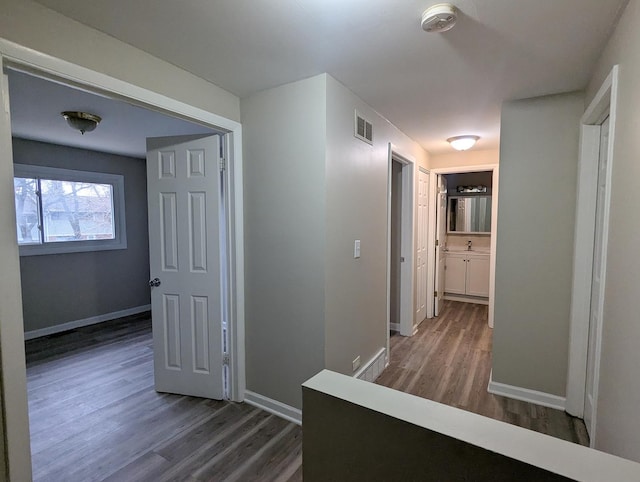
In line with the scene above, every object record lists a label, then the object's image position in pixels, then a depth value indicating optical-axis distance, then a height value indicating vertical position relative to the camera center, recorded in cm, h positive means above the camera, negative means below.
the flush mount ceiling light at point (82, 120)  276 +90
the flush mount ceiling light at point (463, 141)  350 +90
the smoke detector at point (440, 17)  137 +90
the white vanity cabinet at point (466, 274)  534 -86
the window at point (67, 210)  373 +17
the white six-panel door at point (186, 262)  243 -31
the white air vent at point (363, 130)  246 +74
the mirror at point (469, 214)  545 +15
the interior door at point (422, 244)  414 -28
